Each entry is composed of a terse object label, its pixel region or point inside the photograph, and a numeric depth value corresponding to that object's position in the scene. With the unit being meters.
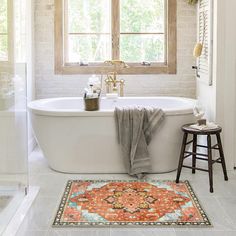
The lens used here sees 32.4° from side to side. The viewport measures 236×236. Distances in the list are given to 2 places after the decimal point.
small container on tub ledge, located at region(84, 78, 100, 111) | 4.07
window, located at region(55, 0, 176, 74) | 5.25
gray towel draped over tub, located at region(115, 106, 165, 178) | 3.98
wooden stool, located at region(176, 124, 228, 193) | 3.69
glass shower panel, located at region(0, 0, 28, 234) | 2.96
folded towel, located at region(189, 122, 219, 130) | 3.81
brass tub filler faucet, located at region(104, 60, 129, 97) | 4.99
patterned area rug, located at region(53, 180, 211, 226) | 3.00
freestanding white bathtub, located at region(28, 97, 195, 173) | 4.00
